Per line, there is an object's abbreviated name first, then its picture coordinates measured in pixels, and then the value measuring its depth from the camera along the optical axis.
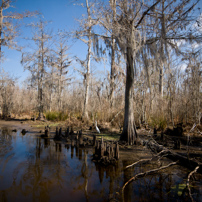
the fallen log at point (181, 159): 3.61
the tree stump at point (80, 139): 5.89
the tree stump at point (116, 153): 4.39
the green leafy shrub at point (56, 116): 13.18
